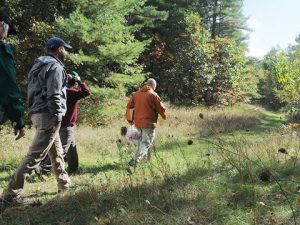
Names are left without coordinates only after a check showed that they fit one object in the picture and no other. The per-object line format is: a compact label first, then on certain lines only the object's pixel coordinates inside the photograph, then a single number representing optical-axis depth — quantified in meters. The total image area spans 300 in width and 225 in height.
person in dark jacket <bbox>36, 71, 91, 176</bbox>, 7.34
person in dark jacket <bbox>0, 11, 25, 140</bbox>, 4.64
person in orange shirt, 8.20
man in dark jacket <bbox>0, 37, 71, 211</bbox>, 5.42
